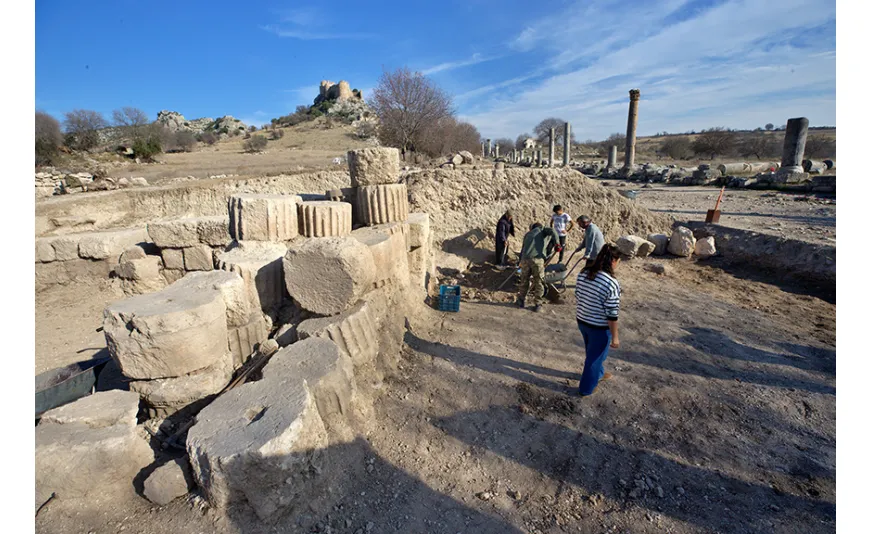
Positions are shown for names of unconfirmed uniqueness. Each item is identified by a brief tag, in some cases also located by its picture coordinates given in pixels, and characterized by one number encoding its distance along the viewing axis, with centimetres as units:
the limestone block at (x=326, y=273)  362
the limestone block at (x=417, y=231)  564
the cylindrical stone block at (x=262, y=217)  436
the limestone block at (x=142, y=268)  637
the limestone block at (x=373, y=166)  542
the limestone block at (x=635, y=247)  840
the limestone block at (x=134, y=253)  641
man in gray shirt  671
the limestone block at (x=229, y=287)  351
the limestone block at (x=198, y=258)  643
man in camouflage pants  603
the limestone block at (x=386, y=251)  445
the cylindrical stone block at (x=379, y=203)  530
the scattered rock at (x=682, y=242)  843
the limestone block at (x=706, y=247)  830
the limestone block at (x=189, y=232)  617
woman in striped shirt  347
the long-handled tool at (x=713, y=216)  938
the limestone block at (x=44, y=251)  648
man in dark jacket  813
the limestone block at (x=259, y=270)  395
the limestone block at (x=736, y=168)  2051
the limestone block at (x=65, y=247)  655
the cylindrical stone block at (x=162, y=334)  286
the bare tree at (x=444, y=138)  2080
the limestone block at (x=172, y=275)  650
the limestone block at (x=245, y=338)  369
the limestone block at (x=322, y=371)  289
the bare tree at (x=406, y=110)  1911
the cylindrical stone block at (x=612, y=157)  2626
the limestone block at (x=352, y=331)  349
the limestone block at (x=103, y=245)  661
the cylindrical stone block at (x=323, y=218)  461
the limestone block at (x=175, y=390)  299
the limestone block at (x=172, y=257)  643
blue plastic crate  596
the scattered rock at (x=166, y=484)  238
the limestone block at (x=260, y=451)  221
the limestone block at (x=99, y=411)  259
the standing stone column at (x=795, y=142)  1562
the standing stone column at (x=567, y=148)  2609
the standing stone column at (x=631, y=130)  2286
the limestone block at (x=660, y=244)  872
